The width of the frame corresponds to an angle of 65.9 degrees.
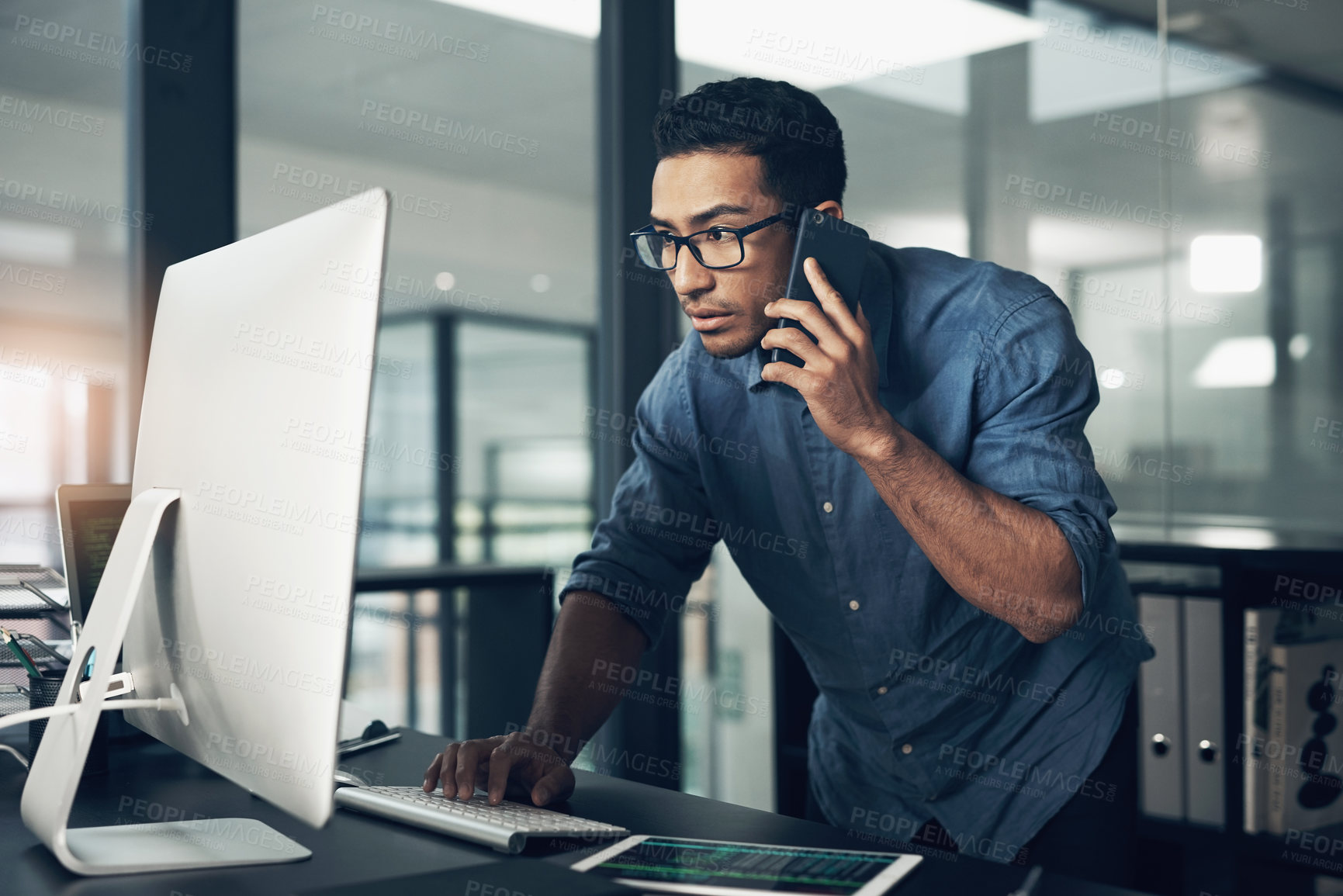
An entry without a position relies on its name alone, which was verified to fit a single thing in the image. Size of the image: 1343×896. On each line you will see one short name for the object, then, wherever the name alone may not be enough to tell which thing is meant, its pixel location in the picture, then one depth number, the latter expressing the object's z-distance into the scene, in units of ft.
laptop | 4.45
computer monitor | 2.38
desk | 2.77
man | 4.23
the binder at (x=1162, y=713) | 6.72
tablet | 2.66
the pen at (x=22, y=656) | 4.00
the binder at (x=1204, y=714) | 6.56
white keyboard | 3.02
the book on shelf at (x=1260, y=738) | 6.30
